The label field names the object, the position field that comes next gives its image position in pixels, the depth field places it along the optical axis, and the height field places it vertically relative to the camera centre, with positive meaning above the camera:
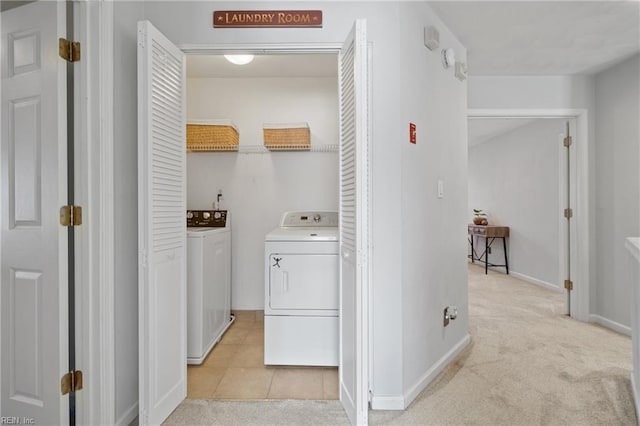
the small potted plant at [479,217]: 6.31 -0.11
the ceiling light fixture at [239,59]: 2.83 +1.25
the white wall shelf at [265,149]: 3.39 +0.61
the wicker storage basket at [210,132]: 3.16 +0.72
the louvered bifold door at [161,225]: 1.71 -0.07
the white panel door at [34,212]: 1.55 +0.00
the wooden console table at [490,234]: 5.82 -0.38
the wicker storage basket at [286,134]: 3.22 +0.71
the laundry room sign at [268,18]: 2.01 +1.11
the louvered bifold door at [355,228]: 1.66 -0.08
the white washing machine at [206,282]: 2.50 -0.54
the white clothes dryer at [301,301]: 2.43 -0.62
